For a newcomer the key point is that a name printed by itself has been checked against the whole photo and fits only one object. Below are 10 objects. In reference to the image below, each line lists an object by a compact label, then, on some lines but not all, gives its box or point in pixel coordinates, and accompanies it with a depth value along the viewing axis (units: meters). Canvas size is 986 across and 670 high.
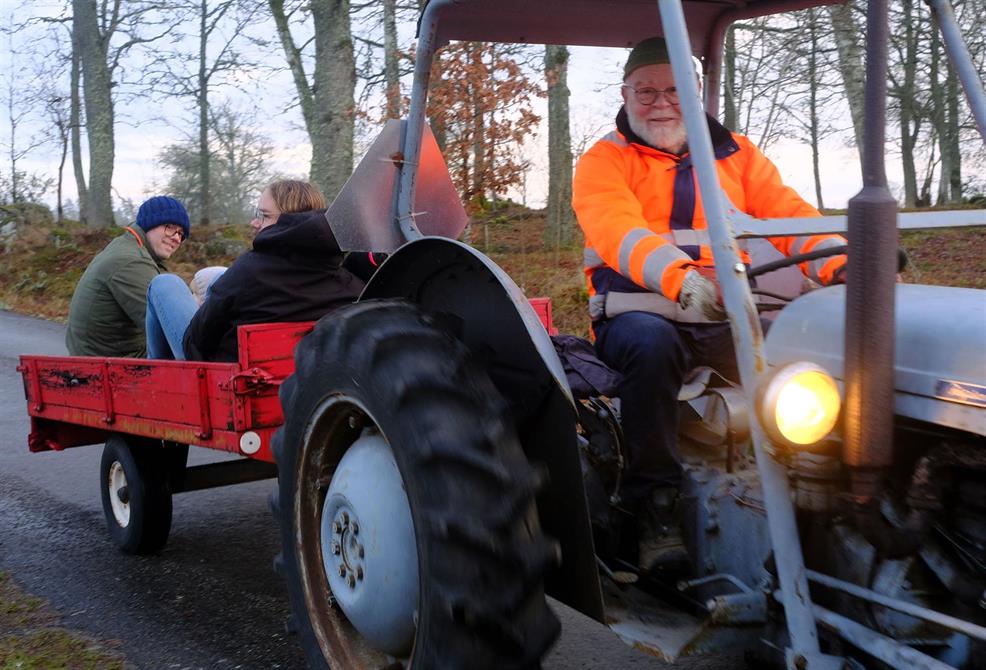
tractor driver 2.66
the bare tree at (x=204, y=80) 22.19
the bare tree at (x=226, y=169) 28.17
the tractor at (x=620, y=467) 1.92
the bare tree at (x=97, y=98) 21.31
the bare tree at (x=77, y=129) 26.52
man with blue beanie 5.52
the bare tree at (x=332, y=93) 12.09
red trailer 3.85
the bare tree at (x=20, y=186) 24.38
